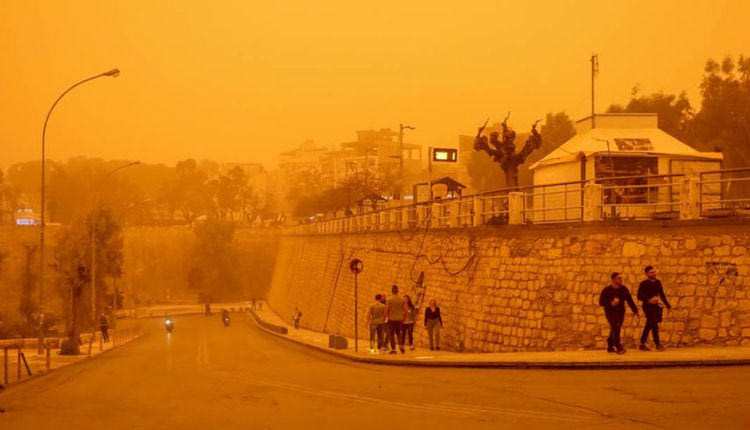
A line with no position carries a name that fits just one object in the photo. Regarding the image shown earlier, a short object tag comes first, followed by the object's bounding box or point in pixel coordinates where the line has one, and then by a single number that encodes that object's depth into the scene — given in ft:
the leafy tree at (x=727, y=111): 154.20
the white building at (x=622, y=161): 77.77
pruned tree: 104.27
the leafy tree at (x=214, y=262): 348.38
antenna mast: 115.10
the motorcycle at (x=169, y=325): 172.96
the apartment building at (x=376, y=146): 545.81
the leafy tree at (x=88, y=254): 200.13
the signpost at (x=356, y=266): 69.00
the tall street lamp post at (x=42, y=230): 93.81
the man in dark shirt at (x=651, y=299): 47.47
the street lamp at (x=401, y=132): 192.61
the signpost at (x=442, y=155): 101.86
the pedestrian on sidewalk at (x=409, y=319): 68.18
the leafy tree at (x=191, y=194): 542.57
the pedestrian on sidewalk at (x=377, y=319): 66.64
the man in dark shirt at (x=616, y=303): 48.39
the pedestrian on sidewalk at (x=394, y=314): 64.49
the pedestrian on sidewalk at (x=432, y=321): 69.57
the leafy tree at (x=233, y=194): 521.65
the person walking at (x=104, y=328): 127.13
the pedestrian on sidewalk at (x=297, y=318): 156.79
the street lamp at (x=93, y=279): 137.20
